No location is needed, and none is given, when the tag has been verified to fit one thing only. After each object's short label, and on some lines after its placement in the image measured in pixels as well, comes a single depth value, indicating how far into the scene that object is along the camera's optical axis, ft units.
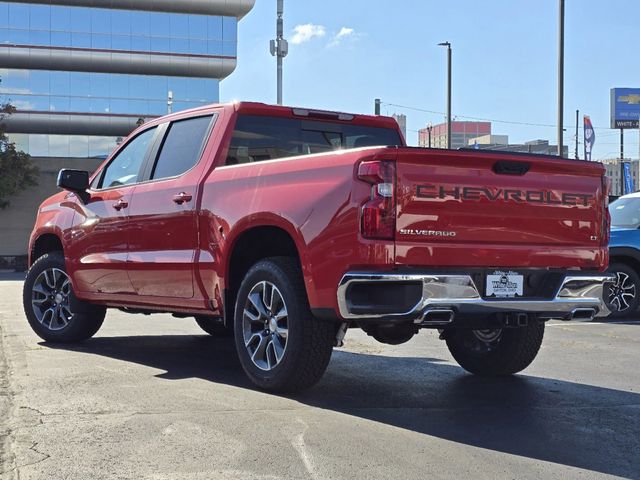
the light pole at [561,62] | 65.77
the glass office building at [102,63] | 190.29
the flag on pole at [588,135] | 177.58
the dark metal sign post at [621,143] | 208.52
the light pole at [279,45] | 83.92
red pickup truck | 16.14
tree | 106.22
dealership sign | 247.09
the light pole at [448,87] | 100.12
